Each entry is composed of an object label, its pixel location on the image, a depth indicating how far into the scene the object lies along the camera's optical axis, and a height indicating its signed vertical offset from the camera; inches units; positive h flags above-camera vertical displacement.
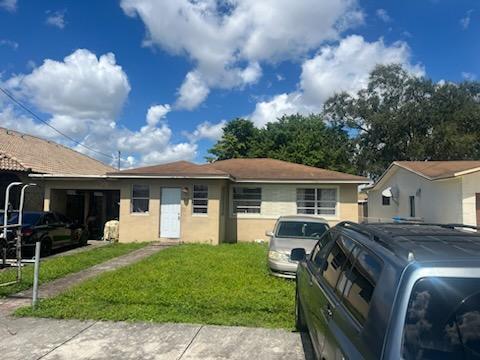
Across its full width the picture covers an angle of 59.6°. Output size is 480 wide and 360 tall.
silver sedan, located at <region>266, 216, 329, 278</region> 388.8 -24.6
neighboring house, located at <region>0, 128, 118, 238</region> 768.9 +89.1
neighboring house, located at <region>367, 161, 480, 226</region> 661.3 +45.6
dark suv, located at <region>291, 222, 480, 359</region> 81.0 -18.3
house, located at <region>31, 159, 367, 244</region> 689.0 +25.4
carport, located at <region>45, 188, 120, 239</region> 781.3 +8.8
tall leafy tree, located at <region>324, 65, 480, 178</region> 1370.6 +331.2
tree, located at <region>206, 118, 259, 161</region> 1736.0 +299.4
